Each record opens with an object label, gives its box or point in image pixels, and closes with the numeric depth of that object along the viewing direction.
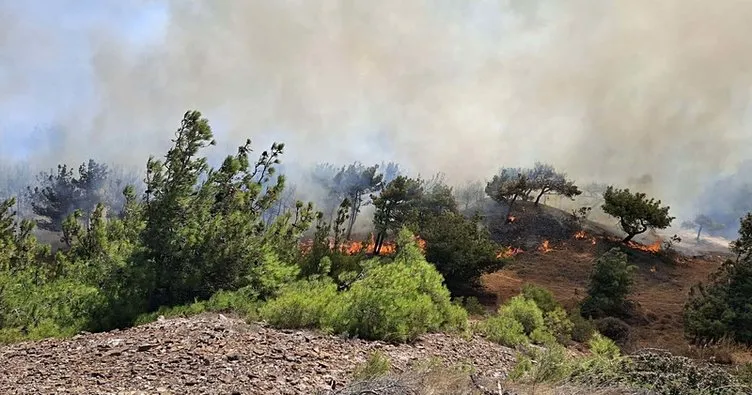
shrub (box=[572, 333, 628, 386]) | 5.77
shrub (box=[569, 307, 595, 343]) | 12.63
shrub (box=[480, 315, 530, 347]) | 9.26
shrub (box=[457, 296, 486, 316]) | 14.21
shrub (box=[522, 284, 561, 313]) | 13.99
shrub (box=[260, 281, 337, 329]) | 7.12
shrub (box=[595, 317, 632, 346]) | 14.08
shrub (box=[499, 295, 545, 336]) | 10.91
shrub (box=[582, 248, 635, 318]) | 16.56
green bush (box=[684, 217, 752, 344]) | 13.10
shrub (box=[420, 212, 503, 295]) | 20.11
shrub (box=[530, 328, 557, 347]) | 10.08
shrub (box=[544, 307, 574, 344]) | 11.39
